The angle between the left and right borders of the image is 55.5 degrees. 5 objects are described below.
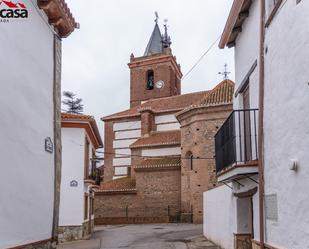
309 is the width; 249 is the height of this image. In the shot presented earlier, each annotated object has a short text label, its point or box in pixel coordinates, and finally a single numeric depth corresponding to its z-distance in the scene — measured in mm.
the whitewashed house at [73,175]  11897
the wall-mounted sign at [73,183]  12016
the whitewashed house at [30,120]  4589
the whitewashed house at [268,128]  3754
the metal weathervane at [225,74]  20762
